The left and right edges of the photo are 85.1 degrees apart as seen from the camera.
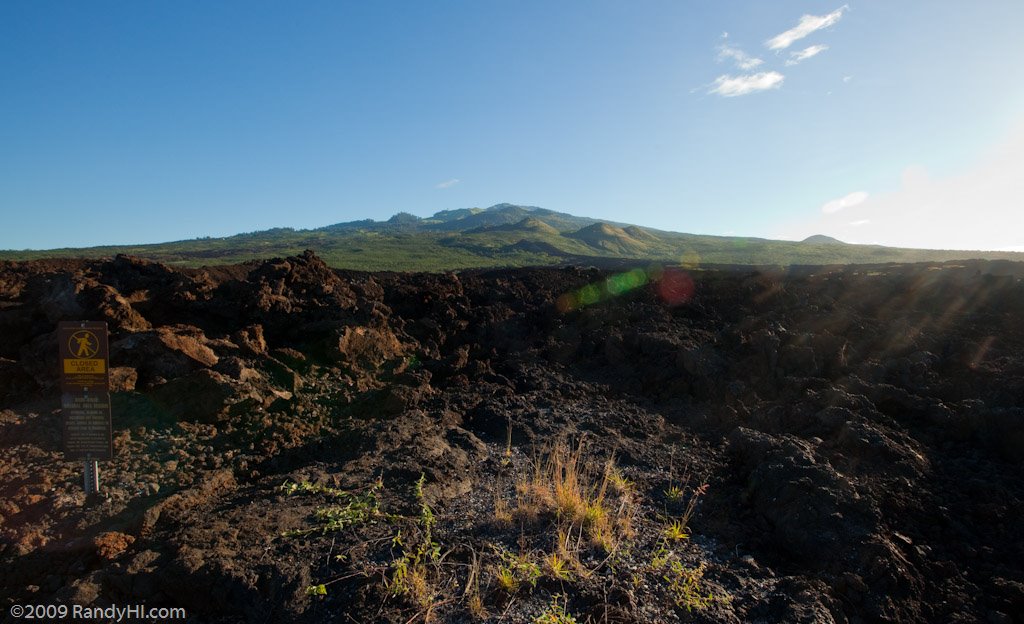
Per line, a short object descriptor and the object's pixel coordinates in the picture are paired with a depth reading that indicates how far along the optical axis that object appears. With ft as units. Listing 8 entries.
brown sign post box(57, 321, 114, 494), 15.25
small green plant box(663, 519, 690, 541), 14.73
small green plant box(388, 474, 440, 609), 11.89
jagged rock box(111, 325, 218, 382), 21.91
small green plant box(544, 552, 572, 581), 12.63
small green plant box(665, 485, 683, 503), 17.13
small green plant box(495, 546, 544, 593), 12.26
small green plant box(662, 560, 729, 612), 12.21
